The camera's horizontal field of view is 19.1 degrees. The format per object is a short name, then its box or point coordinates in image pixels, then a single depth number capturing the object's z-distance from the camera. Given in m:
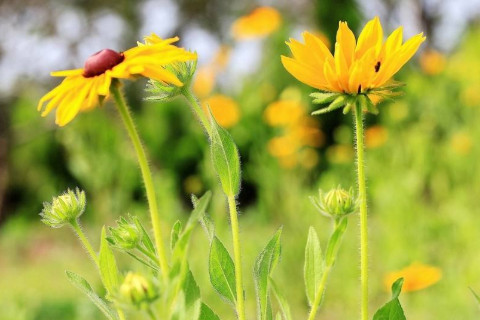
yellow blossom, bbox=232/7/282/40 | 3.18
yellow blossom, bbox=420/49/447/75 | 3.69
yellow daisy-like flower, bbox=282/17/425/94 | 0.64
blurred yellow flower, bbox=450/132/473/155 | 3.01
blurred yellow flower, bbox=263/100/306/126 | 2.77
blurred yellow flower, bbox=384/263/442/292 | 1.43
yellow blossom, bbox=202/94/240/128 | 2.98
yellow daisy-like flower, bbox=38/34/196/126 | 0.61
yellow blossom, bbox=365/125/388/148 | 3.11
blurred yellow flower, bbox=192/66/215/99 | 3.21
